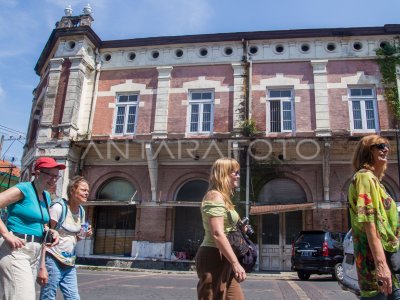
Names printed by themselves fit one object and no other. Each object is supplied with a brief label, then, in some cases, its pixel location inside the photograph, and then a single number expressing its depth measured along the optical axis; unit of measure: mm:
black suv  12148
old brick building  16234
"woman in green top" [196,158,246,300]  3338
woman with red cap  3395
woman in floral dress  2869
